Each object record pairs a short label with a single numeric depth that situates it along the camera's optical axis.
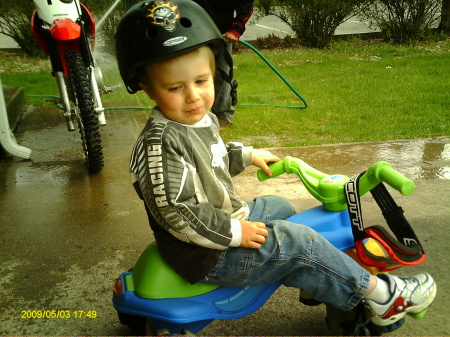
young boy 1.60
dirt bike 3.47
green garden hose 5.42
